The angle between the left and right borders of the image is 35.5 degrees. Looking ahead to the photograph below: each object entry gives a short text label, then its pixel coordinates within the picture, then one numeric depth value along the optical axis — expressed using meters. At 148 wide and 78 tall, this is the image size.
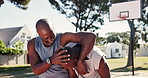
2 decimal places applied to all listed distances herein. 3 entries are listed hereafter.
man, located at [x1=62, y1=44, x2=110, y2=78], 1.27
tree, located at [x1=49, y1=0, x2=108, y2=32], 18.67
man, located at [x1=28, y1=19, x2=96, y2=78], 1.15
